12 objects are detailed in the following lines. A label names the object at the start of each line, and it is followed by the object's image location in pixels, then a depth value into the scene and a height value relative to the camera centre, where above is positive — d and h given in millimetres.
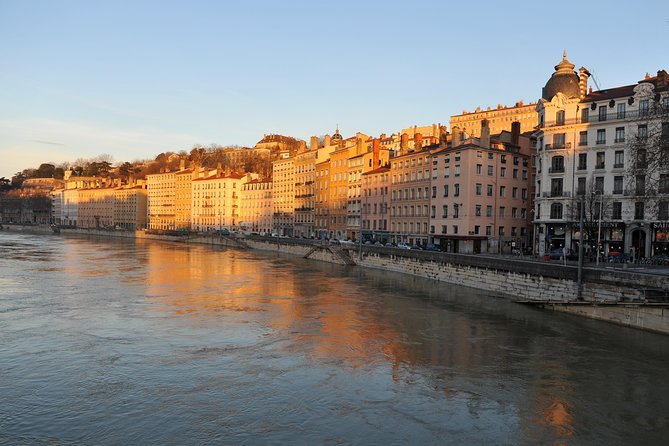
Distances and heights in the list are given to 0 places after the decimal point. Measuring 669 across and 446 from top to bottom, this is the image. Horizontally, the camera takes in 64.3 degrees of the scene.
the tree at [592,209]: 52094 +1991
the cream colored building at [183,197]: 161250 +7415
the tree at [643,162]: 31866 +4970
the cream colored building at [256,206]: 138875 +4354
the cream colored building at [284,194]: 125875 +7050
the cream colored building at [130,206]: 182875 +4859
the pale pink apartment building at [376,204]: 85875 +3491
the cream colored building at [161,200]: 168750 +6578
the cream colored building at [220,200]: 148875 +6114
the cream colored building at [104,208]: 193000 +4238
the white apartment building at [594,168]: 51250 +6389
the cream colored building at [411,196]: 75875 +4298
